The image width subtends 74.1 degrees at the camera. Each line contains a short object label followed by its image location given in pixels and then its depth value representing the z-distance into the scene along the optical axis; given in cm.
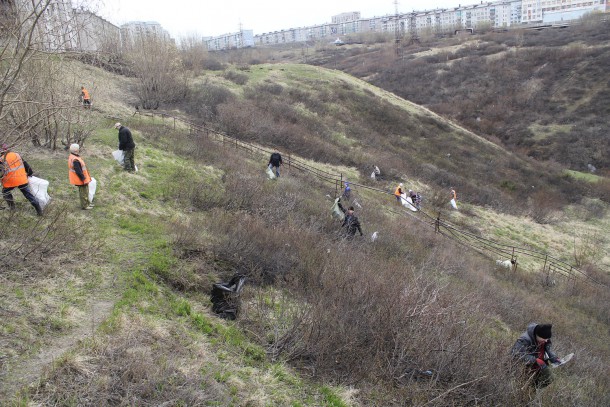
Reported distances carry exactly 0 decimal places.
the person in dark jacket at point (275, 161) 1636
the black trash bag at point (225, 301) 654
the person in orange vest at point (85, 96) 1547
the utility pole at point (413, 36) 8149
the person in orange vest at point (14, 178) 724
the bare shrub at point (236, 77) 3581
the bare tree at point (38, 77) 493
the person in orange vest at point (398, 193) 2042
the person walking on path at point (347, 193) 1692
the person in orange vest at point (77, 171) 868
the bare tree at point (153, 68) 2372
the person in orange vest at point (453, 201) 2275
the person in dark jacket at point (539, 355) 584
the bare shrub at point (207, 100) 2569
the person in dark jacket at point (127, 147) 1129
